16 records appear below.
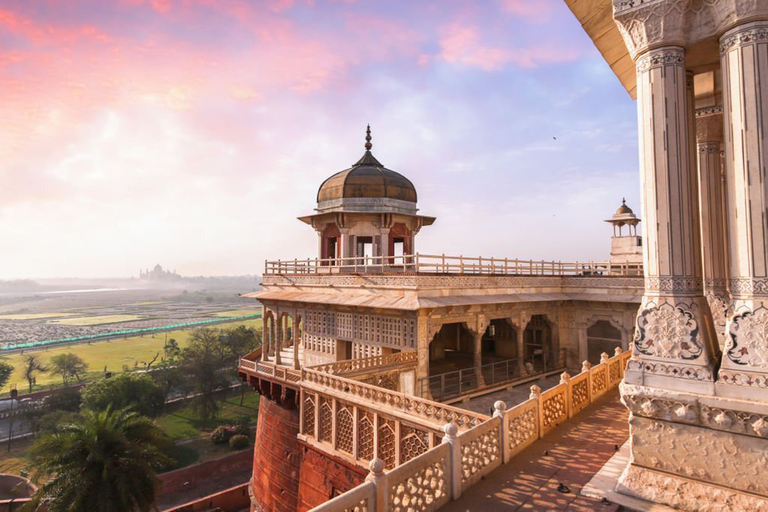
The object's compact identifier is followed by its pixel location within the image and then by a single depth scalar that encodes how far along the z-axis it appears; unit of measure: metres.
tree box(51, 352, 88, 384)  58.16
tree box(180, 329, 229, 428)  45.41
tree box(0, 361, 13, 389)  48.38
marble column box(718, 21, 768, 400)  4.34
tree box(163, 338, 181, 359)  59.62
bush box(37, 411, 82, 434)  37.03
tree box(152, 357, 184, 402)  47.34
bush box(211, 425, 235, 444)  38.53
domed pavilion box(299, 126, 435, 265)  21.11
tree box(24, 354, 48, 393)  58.47
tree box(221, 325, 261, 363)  55.78
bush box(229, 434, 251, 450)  37.00
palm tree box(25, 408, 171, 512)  14.04
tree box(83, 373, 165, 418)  39.69
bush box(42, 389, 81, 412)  43.59
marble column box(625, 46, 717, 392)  4.69
